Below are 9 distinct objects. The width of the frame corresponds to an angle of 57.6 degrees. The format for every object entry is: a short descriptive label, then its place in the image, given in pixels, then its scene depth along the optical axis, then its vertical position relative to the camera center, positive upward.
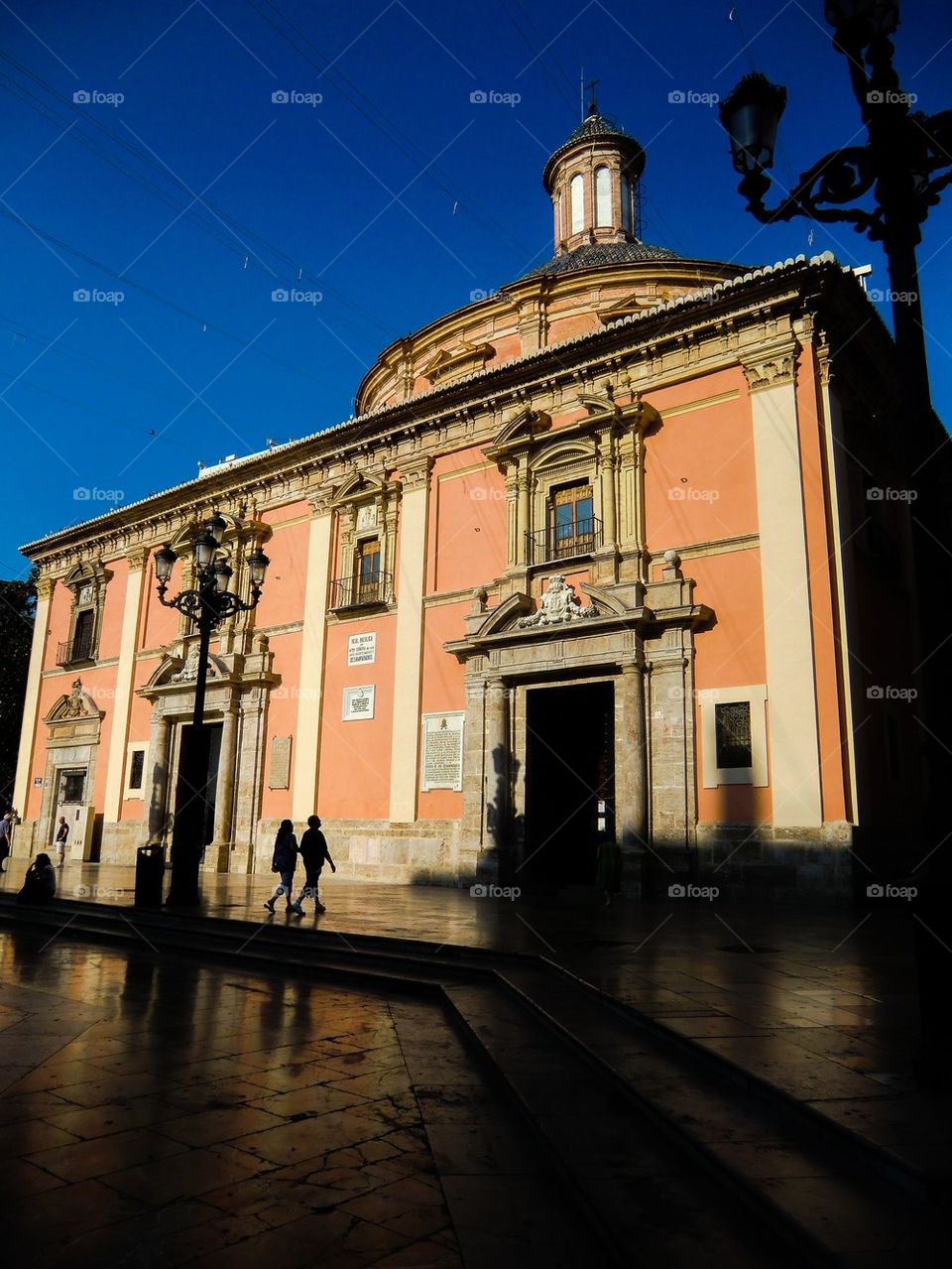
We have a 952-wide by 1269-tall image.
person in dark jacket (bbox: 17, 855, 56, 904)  11.44 -0.86
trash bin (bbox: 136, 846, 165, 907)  11.09 -0.71
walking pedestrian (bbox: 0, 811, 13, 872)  17.33 -0.37
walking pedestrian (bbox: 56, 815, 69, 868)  20.25 -0.43
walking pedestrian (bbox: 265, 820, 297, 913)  10.59 -0.40
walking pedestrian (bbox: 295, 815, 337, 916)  10.28 -0.36
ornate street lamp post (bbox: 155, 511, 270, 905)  11.16 +2.75
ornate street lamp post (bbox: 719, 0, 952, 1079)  3.56 +3.06
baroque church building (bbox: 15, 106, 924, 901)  12.31 +3.68
